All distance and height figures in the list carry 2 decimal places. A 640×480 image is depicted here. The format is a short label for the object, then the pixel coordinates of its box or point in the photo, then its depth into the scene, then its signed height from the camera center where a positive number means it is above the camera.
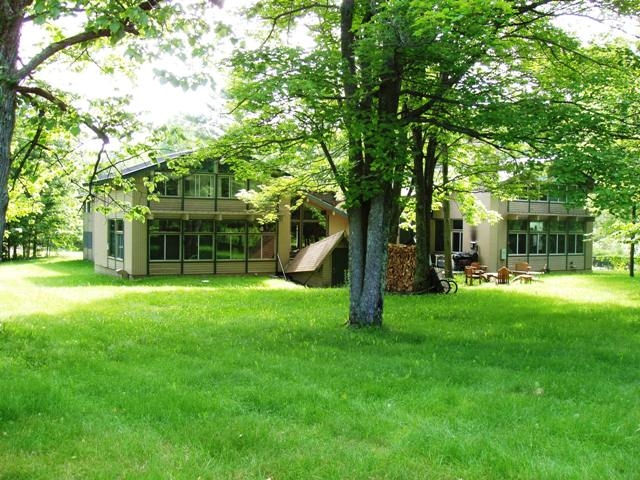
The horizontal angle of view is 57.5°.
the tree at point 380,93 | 9.63 +2.82
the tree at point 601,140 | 9.87 +1.98
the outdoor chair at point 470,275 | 27.50 -1.64
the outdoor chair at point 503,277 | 27.67 -1.70
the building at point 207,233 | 28.64 +0.35
